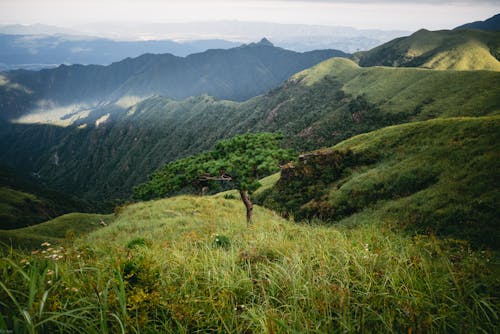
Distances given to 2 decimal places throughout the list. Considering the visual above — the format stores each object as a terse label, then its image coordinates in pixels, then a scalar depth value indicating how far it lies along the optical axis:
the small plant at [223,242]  6.31
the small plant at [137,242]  7.24
